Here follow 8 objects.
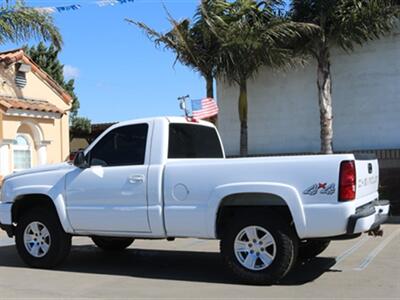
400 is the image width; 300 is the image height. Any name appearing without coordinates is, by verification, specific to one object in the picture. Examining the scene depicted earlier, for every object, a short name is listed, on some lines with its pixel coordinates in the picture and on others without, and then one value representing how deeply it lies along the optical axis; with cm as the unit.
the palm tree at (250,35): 1622
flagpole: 882
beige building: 1828
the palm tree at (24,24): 1709
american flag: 918
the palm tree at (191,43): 1698
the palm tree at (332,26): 1580
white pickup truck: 696
